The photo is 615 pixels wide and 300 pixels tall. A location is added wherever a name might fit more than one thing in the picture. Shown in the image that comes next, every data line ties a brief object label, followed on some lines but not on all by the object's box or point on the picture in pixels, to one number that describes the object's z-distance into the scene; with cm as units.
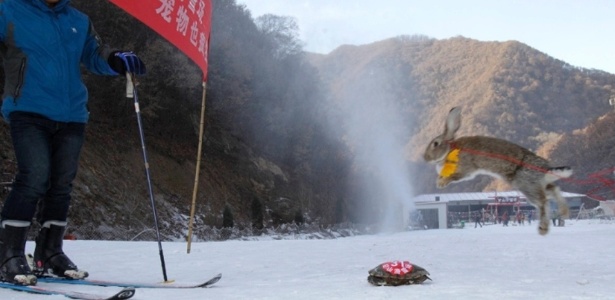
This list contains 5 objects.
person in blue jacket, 334
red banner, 519
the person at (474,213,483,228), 2152
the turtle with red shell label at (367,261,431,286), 352
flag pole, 527
